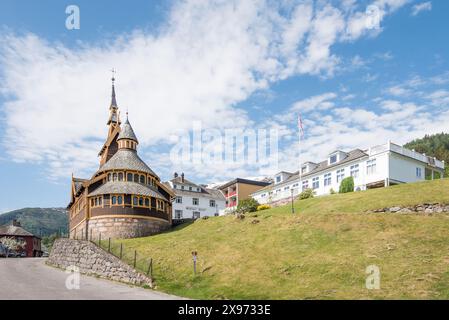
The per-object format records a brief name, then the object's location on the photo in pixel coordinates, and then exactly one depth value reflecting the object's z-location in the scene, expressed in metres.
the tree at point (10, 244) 86.81
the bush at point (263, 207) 54.70
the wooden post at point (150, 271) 28.00
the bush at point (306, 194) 53.62
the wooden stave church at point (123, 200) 44.78
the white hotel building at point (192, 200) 74.62
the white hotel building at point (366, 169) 48.44
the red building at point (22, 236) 91.69
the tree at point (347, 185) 49.56
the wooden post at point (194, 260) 27.99
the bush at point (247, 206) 53.06
